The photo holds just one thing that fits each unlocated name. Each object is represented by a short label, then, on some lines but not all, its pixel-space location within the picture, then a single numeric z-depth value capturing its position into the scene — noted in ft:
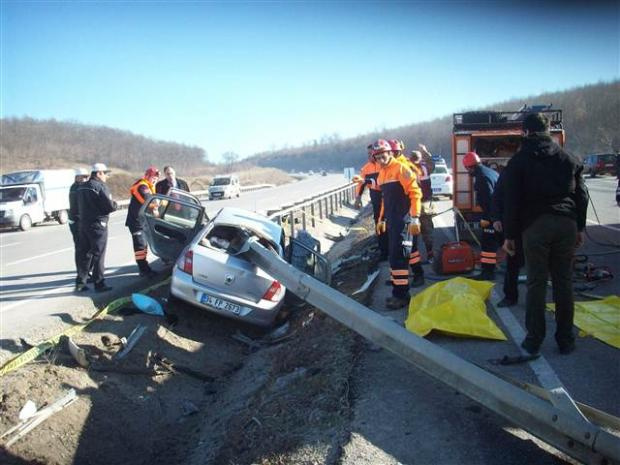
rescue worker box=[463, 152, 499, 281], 23.45
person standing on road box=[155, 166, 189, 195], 31.48
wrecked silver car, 20.47
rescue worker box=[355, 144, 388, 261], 29.32
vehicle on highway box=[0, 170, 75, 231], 64.64
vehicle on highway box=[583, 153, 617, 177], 107.96
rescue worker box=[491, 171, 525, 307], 19.04
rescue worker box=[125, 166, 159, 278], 27.76
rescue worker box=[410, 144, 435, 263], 27.84
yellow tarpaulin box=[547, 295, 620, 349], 15.61
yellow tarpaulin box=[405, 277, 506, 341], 16.07
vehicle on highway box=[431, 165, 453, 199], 75.10
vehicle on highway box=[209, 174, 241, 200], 112.78
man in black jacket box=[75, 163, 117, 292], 25.90
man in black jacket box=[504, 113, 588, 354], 13.76
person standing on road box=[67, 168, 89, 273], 26.76
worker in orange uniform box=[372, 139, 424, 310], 19.63
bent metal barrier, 9.18
